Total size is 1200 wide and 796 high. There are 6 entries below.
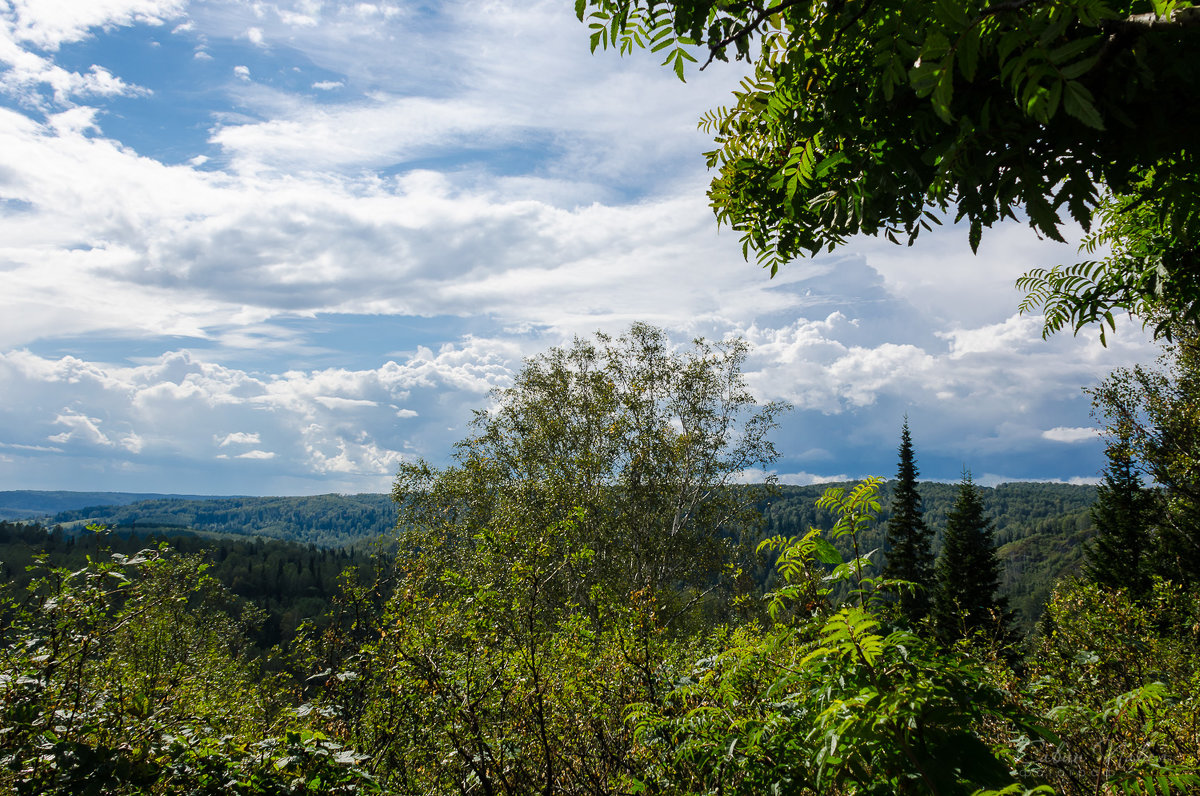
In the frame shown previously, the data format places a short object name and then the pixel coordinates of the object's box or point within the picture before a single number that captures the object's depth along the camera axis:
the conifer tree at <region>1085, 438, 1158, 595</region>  26.47
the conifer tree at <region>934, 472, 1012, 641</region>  31.58
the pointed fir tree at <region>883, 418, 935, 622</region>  32.59
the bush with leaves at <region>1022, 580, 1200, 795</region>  2.35
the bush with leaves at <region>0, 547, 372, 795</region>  2.60
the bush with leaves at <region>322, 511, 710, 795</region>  4.15
